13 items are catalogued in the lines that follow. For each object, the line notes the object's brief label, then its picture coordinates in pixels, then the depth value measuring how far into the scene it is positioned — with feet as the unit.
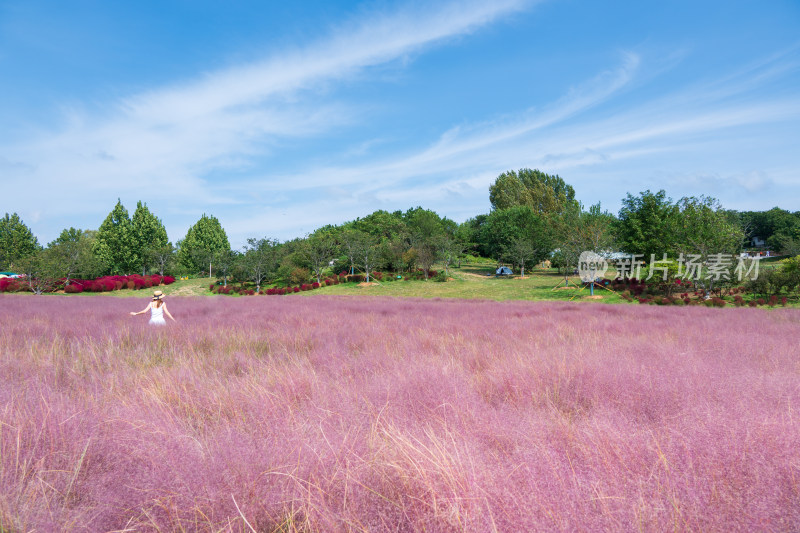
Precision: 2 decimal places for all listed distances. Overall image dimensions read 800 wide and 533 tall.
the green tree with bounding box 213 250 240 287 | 133.41
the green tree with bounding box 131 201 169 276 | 163.73
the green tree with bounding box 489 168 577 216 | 212.02
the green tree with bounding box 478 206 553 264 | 151.53
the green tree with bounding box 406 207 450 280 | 130.52
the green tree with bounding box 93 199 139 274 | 161.68
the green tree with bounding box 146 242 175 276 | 157.09
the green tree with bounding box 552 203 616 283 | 99.81
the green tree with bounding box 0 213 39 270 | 183.21
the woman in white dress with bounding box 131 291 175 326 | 29.84
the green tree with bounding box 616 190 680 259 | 97.32
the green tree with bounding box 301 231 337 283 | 127.82
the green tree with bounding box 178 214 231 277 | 168.41
